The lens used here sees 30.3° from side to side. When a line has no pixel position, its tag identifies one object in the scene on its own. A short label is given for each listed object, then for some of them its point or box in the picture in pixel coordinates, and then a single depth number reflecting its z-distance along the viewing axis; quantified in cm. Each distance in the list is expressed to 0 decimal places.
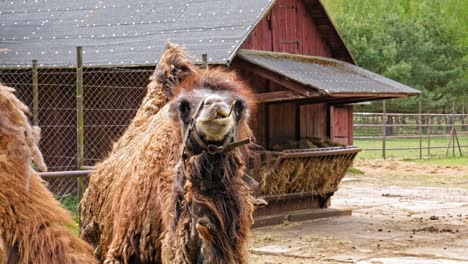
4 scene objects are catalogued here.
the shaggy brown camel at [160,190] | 405
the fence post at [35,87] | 1029
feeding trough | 1294
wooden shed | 1271
